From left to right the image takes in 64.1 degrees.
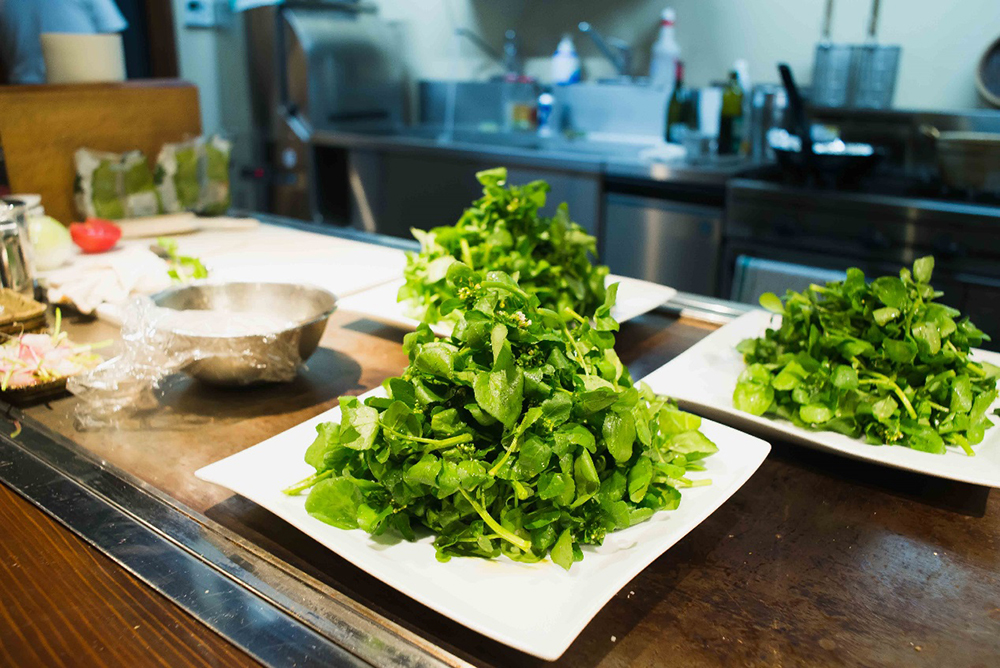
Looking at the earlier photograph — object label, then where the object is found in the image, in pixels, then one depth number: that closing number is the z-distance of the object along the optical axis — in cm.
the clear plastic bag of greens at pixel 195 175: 208
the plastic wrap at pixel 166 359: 100
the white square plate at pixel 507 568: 59
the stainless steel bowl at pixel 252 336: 100
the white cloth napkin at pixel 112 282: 134
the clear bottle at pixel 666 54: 363
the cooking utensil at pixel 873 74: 309
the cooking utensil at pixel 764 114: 324
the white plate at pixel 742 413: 81
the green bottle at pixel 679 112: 359
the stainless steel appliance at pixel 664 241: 298
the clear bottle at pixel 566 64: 398
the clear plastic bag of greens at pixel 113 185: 198
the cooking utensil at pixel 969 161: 250
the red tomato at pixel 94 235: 170
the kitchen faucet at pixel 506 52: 435
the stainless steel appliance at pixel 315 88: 411
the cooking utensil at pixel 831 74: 315
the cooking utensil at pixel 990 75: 298
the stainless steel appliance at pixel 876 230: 243
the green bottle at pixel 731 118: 330
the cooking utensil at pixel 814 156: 269
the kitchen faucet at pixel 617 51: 384
